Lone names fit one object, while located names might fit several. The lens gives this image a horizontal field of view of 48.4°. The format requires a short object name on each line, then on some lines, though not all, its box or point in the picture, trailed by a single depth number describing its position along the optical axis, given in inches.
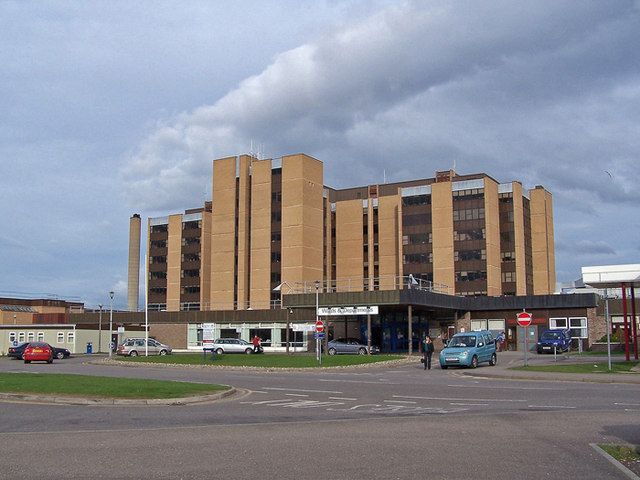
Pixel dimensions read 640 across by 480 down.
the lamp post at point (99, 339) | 2771.7
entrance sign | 1980.6
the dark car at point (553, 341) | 1993.1
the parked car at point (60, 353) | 2235.5
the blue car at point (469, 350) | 1375.5
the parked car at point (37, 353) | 1897.1
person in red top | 2370.8
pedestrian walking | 1401.3
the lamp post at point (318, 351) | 1602.4
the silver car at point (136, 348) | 2221.8
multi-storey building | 3395.7
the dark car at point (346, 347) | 2145.8
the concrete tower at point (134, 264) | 4446.4
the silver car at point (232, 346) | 2380.7
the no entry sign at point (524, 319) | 1286.9
